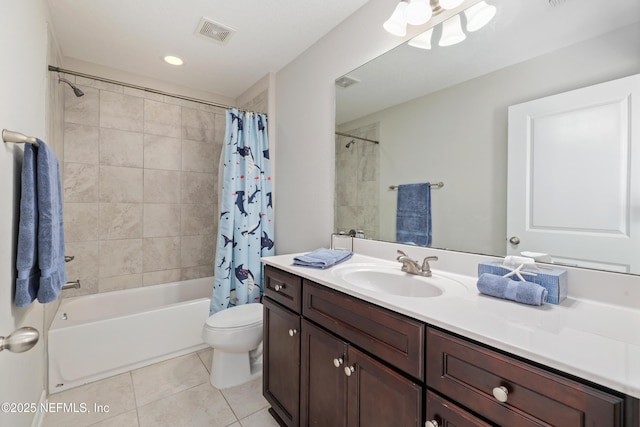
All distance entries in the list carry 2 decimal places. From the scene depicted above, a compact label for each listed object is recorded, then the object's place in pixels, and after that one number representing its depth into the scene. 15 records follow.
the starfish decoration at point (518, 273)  0.92
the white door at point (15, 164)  0.91
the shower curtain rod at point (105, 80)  1.83
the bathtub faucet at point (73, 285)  2.06
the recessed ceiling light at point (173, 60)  2.26
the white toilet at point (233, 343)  1.74
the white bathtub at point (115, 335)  1.77
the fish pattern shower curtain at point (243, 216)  2.24
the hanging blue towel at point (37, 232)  0.98
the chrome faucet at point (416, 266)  1.23
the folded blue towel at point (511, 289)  0.84
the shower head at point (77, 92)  2.01
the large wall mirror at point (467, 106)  0.93
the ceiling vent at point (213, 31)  1.84
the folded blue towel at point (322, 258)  1.36
